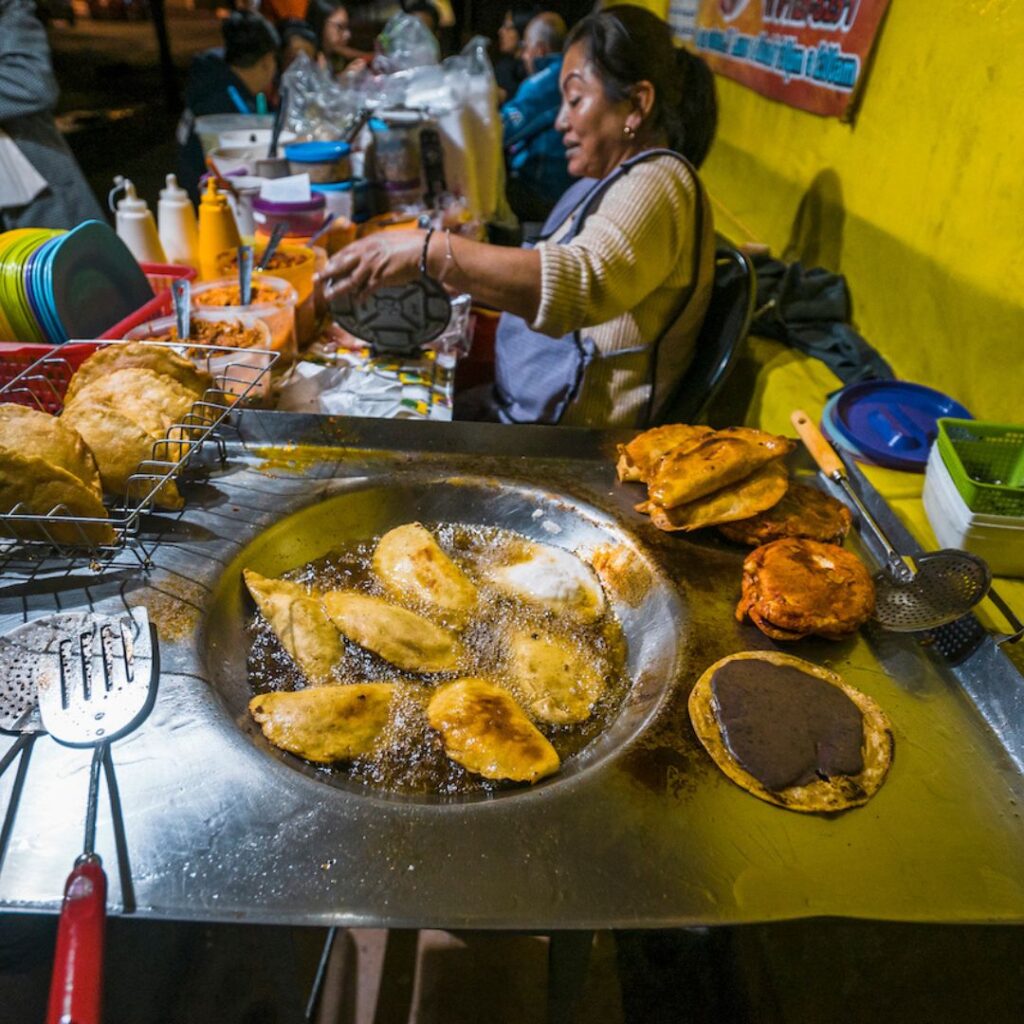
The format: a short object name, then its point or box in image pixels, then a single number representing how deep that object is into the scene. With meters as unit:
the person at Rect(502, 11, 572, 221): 4.96
